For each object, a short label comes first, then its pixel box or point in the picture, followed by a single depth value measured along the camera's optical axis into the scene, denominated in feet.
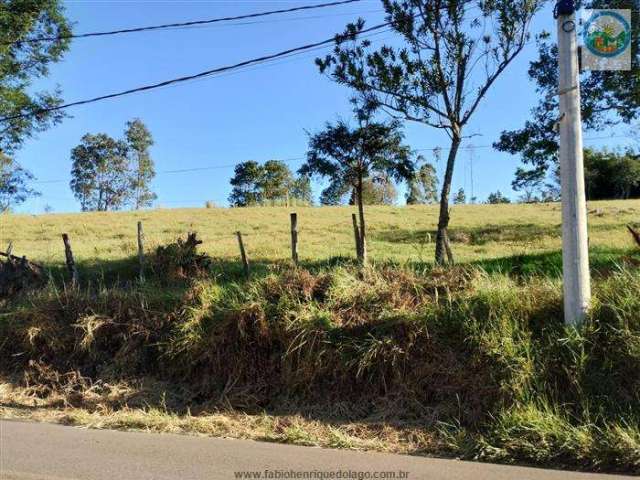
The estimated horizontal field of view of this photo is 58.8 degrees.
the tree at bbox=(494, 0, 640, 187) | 45.21
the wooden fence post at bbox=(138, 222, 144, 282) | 35.16
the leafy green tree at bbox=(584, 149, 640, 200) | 185.98
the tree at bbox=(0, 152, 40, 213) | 122.60
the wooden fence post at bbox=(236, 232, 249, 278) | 31.46
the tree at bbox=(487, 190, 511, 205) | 232.90
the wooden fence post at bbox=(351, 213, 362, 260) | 35.62
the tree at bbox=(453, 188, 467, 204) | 252.67
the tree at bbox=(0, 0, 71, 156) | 58.08
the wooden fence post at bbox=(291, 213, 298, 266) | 32.17
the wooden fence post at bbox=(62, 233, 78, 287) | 34.83
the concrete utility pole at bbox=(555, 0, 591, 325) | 18.76
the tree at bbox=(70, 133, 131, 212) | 208.54
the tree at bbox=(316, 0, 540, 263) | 39.63
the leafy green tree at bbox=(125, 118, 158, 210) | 204.74
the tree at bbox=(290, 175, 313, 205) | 244.28
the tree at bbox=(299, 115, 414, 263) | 42.47
